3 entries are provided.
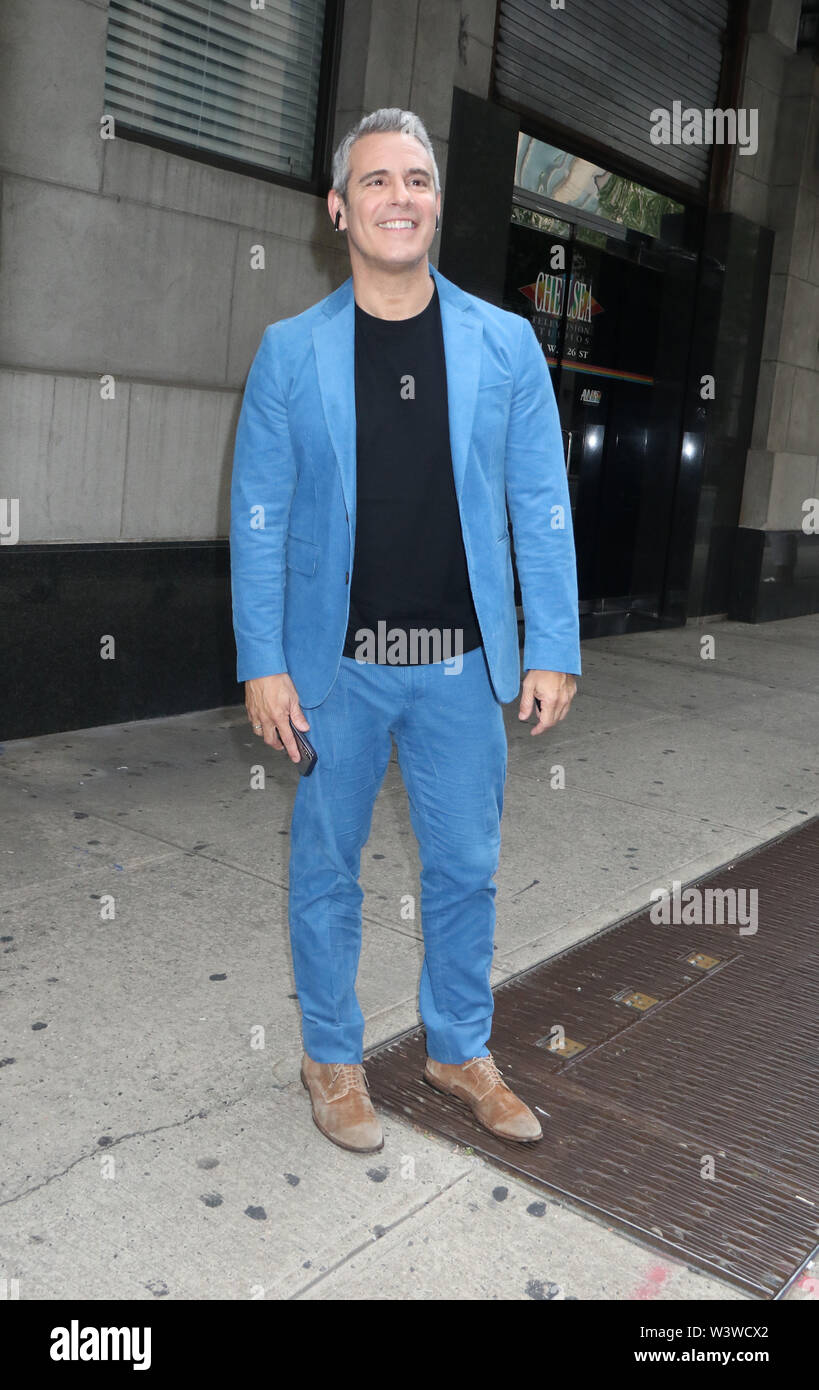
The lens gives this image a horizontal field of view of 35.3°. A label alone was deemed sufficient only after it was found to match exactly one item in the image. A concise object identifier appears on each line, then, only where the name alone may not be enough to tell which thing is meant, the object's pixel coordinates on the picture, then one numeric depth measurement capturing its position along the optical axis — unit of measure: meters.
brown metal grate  2.66
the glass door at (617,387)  9.43
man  2.62
